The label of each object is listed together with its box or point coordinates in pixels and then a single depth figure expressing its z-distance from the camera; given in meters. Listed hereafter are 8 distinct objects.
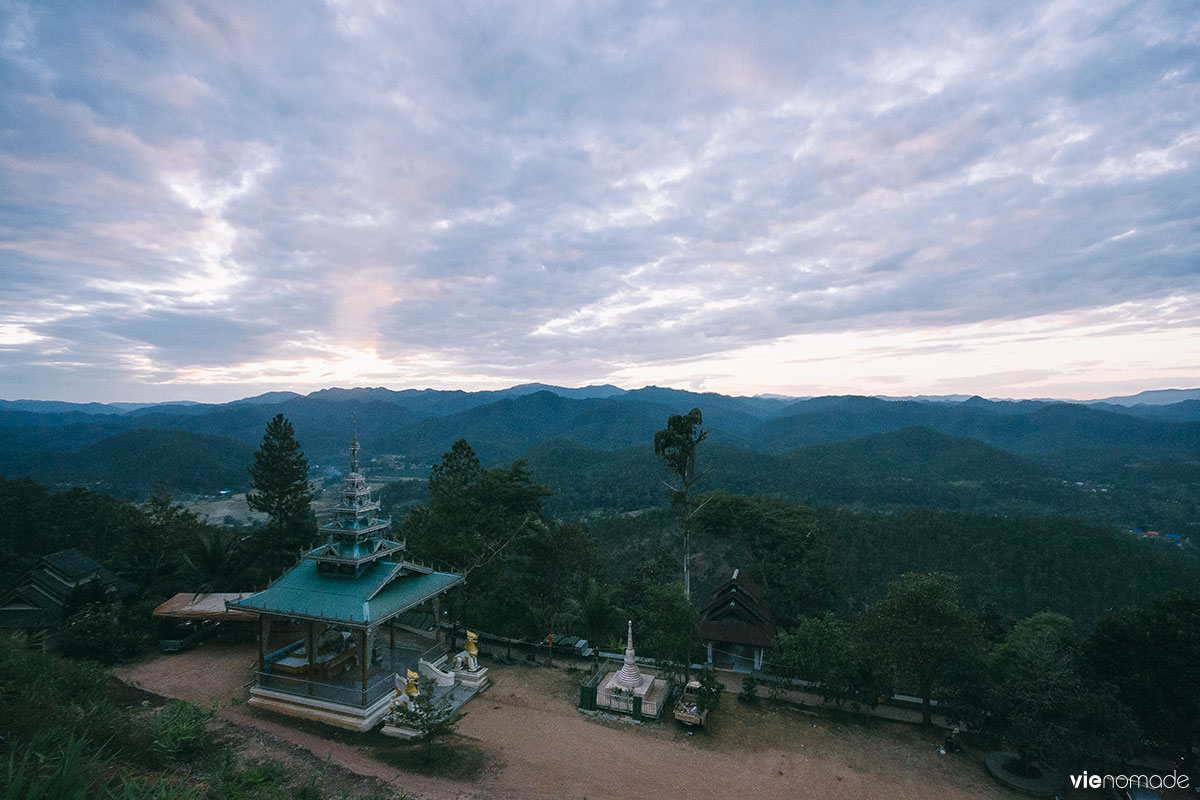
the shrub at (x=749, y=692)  16.66
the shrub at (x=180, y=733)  10.12
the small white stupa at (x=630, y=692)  15.56
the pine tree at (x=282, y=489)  26.06
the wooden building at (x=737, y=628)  20.08
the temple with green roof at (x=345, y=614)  14.84
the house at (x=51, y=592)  19.84
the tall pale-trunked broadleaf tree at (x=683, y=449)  20.75
